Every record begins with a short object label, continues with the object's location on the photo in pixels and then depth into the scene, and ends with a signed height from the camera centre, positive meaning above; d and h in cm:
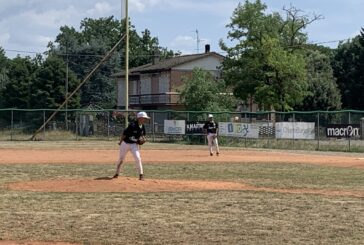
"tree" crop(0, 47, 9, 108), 9262 +1259
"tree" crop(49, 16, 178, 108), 9306 +1301
